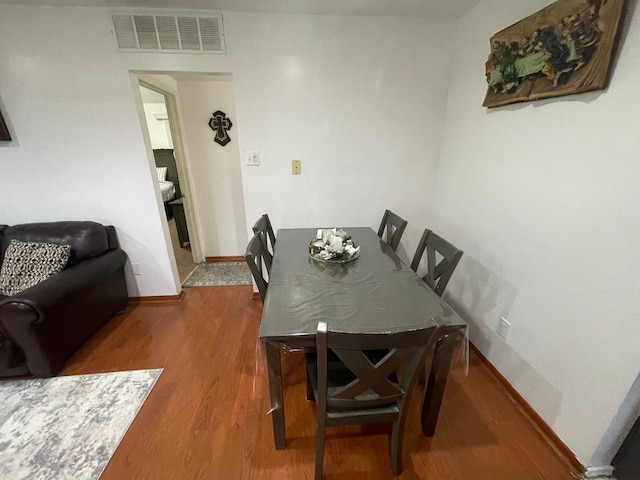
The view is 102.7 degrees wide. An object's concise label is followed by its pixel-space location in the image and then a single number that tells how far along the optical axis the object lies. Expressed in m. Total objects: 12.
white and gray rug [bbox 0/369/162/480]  1.23
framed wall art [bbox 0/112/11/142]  1.93
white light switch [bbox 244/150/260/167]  2.22
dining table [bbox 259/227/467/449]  1.08
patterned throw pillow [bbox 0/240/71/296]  1.85
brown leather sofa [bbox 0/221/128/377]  1.52
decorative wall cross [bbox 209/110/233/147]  2.95
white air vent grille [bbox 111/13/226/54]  1.86
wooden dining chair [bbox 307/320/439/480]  0.85
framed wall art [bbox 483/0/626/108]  1.04
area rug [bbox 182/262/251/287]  2.92
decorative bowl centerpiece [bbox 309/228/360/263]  1.67
